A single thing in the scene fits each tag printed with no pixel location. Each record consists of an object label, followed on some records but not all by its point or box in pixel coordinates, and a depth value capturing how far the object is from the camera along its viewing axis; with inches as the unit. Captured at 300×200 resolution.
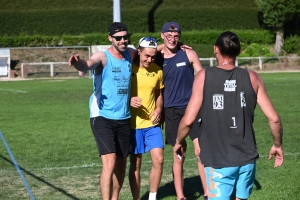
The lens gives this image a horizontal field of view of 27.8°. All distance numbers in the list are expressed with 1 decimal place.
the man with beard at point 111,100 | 269.1
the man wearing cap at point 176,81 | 300.7
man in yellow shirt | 288.7
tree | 1839.3
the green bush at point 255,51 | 1775.8
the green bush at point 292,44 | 1929.0
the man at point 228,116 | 193.2
